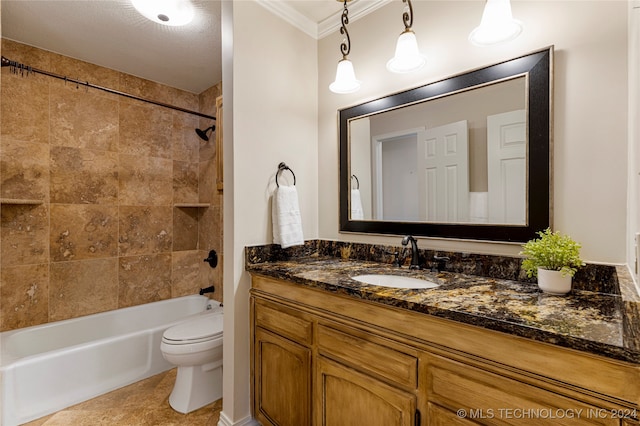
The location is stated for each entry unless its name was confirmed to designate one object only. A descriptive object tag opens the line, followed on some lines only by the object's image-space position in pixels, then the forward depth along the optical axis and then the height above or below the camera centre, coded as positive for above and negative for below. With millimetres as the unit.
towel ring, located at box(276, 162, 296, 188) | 1905 +266
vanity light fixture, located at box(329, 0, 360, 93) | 1646 +707
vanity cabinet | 733 -512
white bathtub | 1837 -1028
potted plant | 1084 -192
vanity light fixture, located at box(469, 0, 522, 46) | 1149 +693
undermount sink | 1434 -349
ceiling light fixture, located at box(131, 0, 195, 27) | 1856 +1252
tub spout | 3064 -796
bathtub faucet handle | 3027 -471
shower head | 3075 +790
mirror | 1304 +265
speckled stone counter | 736 -310
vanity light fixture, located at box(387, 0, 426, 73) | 1391 +707
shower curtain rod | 2139 +1017
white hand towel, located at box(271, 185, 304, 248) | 1803 -49
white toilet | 1950 -990
